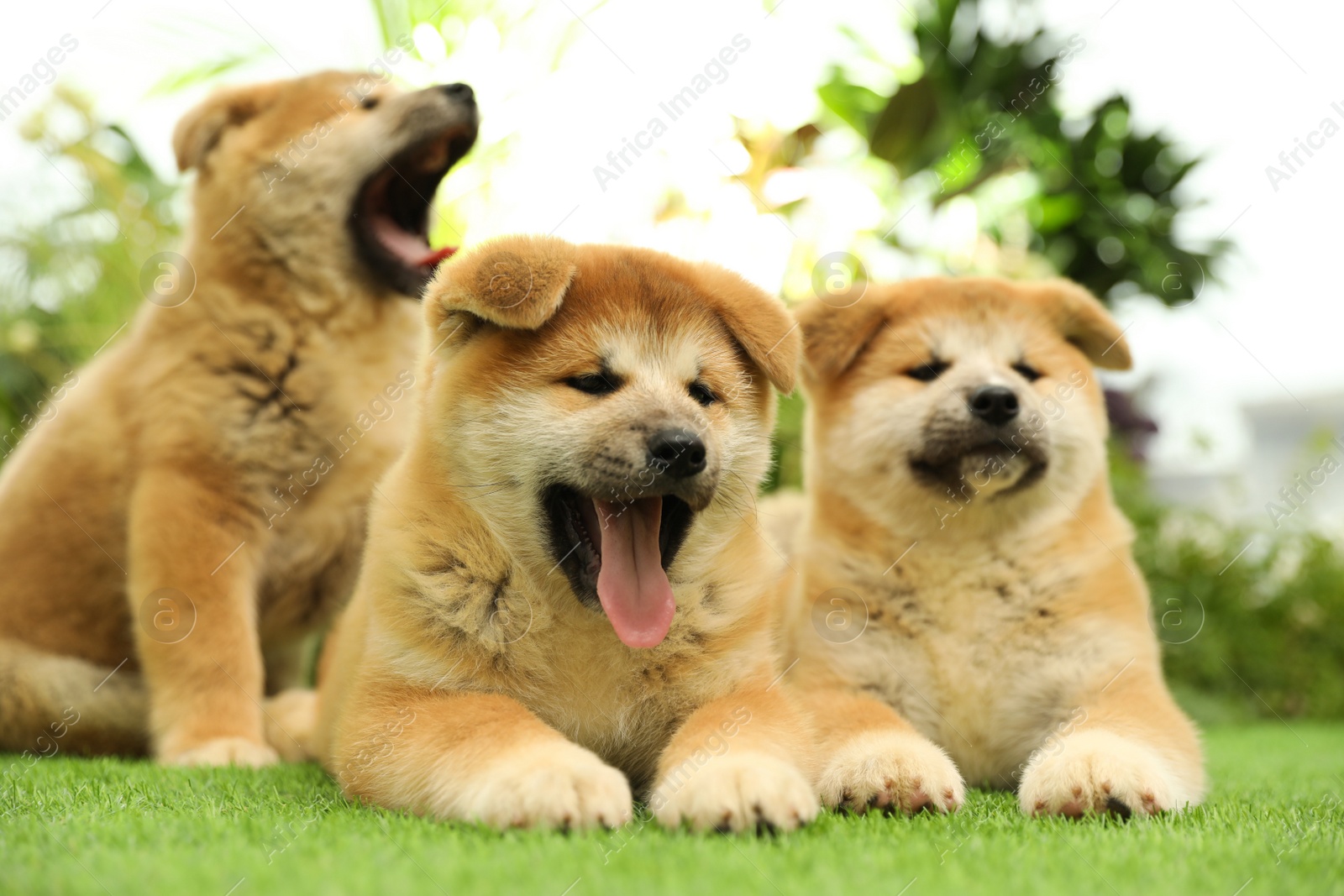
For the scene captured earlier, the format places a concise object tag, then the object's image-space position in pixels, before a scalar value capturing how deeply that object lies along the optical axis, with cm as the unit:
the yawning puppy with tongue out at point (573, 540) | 216
